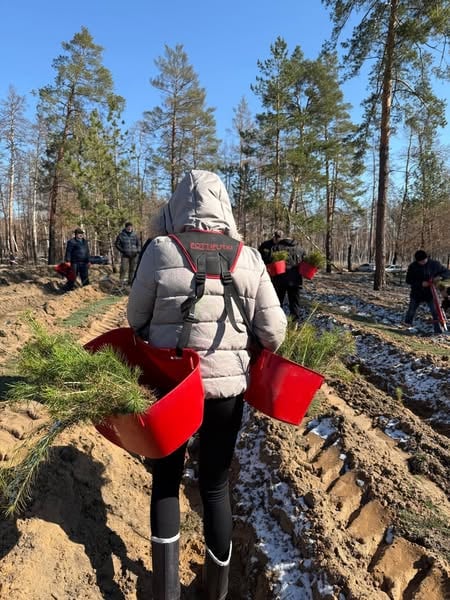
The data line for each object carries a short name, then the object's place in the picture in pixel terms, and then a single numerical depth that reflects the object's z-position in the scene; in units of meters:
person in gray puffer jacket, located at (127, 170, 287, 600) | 1.86
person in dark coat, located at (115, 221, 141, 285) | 13.06
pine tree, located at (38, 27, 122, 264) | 21.22
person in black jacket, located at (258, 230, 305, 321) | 8.09
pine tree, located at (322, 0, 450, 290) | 13.05
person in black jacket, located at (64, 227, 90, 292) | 12.74
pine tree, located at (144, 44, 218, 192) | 24.62
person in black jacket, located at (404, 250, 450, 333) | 9.61
